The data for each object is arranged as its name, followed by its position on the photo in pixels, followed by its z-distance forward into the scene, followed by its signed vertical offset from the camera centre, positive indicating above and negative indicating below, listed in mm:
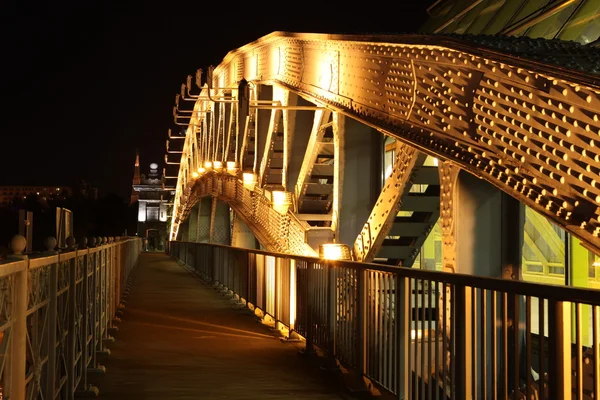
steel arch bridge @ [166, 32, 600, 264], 8320 +1593
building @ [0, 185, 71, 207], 145825 +8210
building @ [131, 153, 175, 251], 146250 +7400
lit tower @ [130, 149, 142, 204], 183800 +14462
